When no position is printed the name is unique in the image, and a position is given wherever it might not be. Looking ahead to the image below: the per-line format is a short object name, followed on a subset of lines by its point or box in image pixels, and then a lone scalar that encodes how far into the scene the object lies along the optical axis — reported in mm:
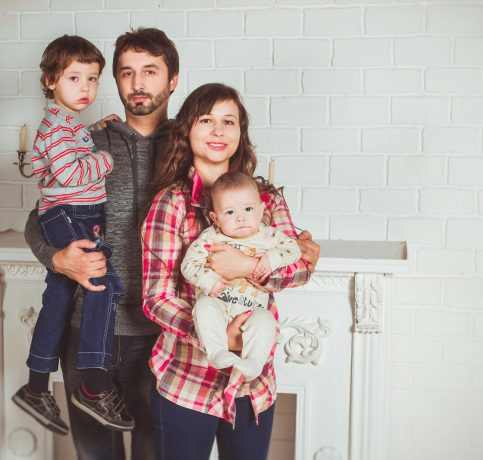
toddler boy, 1827
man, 1910
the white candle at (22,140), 2193
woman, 1645
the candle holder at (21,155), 2250
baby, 1518
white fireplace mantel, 2414
